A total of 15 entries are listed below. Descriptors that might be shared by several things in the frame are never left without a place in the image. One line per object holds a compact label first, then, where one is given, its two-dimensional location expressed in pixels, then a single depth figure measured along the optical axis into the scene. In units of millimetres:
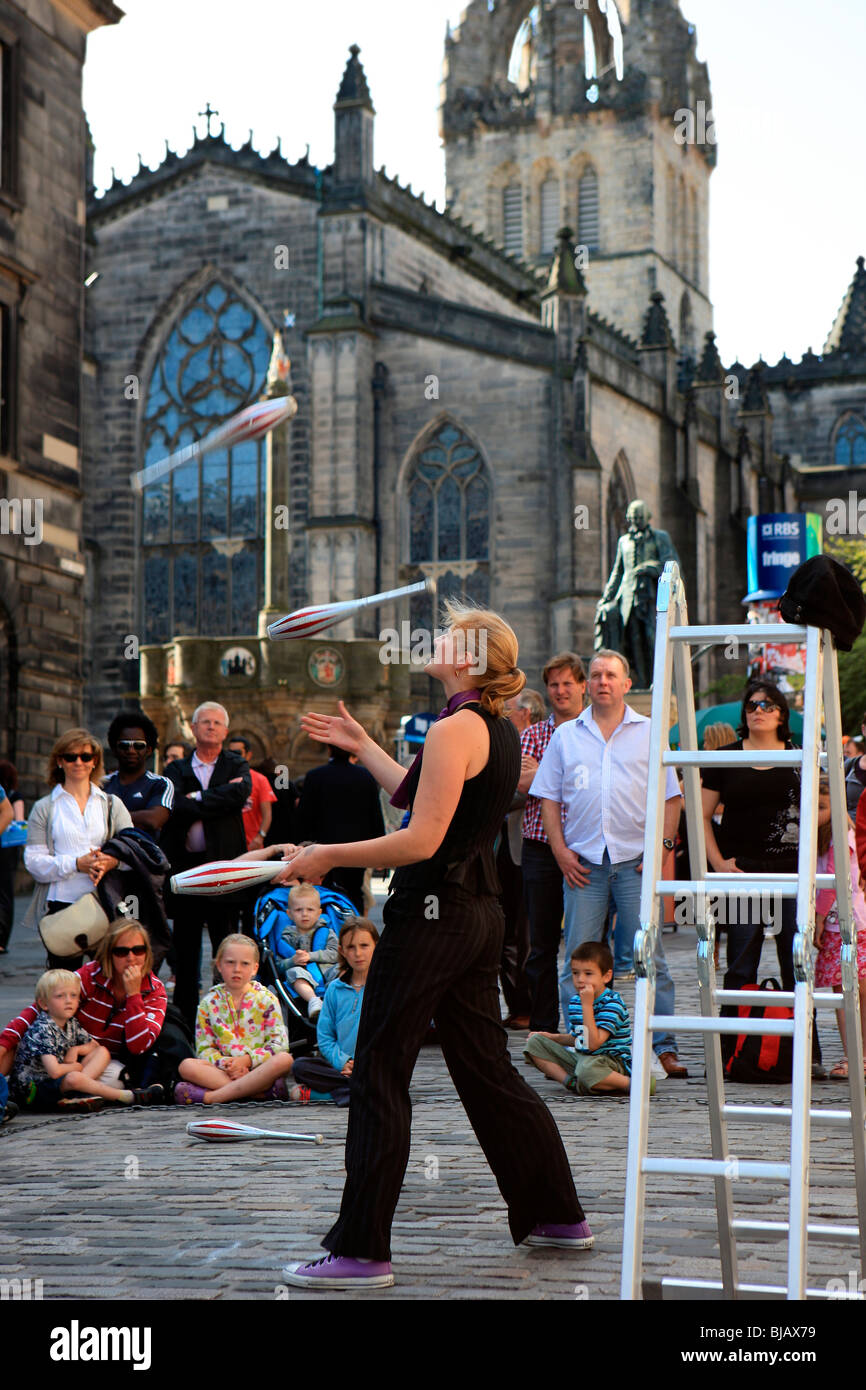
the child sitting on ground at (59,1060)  8039
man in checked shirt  9359
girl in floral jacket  8070
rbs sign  31703
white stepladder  3619
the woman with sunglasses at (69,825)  9039
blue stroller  8961
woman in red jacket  8352
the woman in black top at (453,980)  4523
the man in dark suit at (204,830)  9758
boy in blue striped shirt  8011
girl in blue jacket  8156
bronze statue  23375
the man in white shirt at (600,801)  8203
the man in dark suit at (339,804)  10852
